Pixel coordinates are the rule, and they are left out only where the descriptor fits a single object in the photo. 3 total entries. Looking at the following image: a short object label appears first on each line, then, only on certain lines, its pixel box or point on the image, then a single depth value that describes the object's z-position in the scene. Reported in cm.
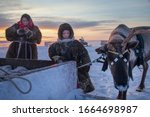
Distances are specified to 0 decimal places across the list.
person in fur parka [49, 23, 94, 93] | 265
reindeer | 260
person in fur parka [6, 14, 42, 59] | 317
